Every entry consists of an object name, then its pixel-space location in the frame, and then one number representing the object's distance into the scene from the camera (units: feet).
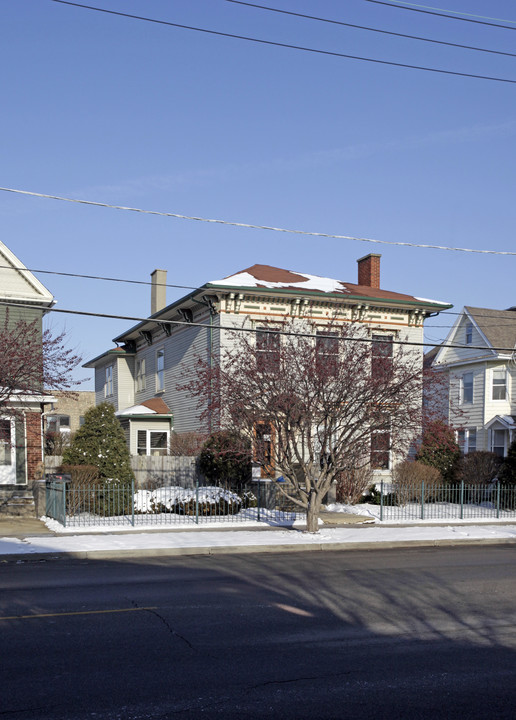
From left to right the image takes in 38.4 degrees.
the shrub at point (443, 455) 97.40
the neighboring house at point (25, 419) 82.84
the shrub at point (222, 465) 80.33
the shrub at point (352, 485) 91.56
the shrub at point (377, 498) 88.84
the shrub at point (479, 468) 95.45
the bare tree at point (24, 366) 62.69
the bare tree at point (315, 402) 63.16
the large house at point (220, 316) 95.40
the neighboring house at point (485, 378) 130.52
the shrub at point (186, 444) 96.42
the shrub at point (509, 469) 92.20
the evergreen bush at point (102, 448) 76.18
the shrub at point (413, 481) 87.71
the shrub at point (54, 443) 107.34
